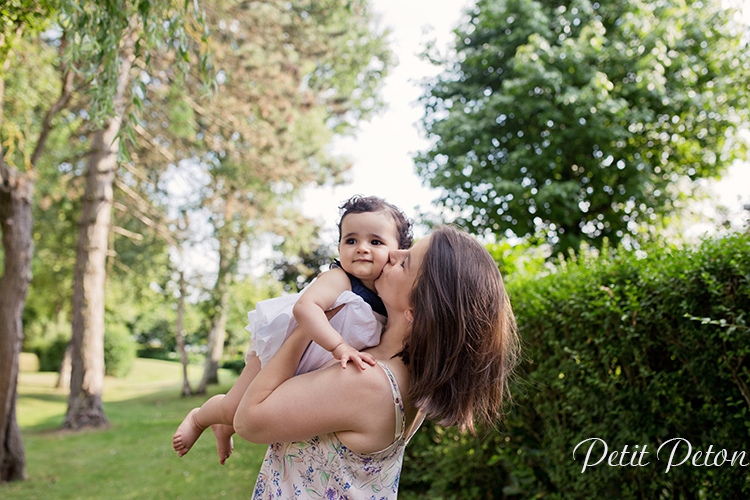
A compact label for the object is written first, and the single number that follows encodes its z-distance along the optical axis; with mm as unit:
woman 1524
